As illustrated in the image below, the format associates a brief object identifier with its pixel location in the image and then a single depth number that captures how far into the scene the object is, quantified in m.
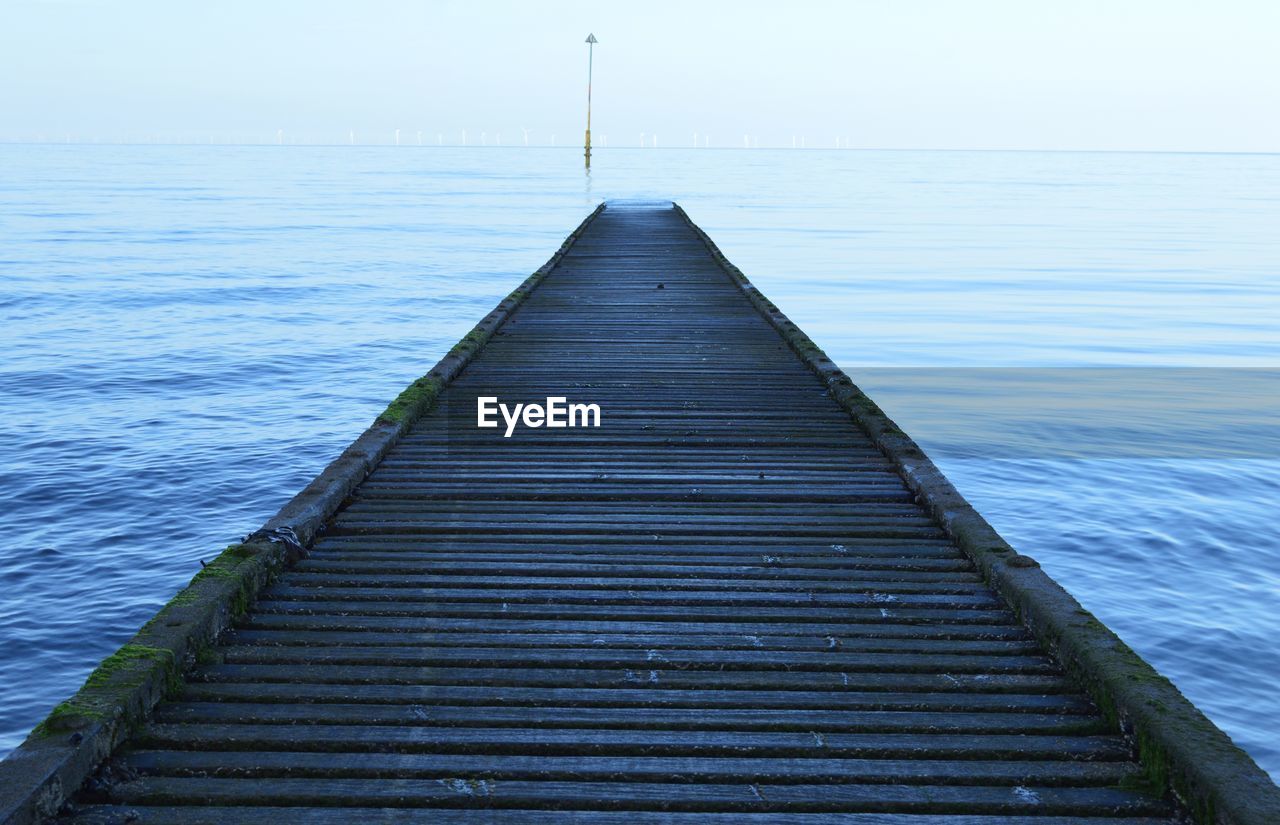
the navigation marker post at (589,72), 56.67
